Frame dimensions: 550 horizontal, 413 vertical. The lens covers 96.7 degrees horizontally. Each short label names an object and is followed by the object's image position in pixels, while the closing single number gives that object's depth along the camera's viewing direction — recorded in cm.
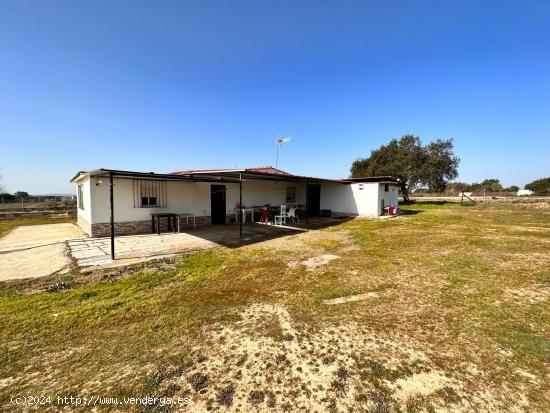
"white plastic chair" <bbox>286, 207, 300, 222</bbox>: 1317
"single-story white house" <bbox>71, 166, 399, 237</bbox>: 932
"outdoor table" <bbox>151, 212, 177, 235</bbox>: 978
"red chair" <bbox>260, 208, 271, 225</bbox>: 1316
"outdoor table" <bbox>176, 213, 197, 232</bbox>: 1066
